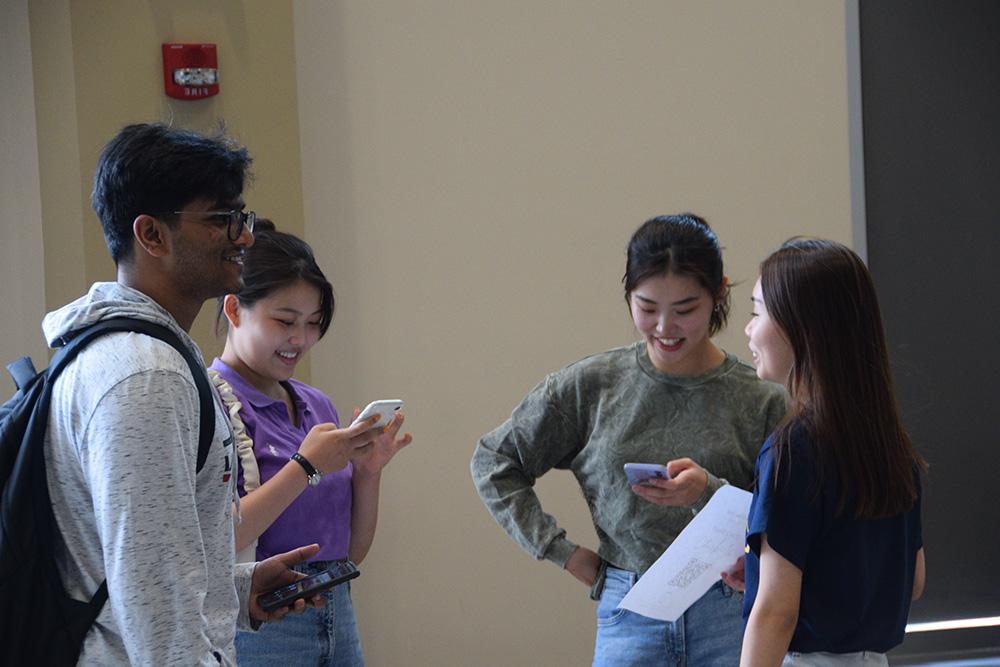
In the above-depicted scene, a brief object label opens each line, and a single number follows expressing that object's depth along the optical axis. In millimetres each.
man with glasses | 4127
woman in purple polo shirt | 5766
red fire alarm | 6717
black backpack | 4163
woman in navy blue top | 5359
